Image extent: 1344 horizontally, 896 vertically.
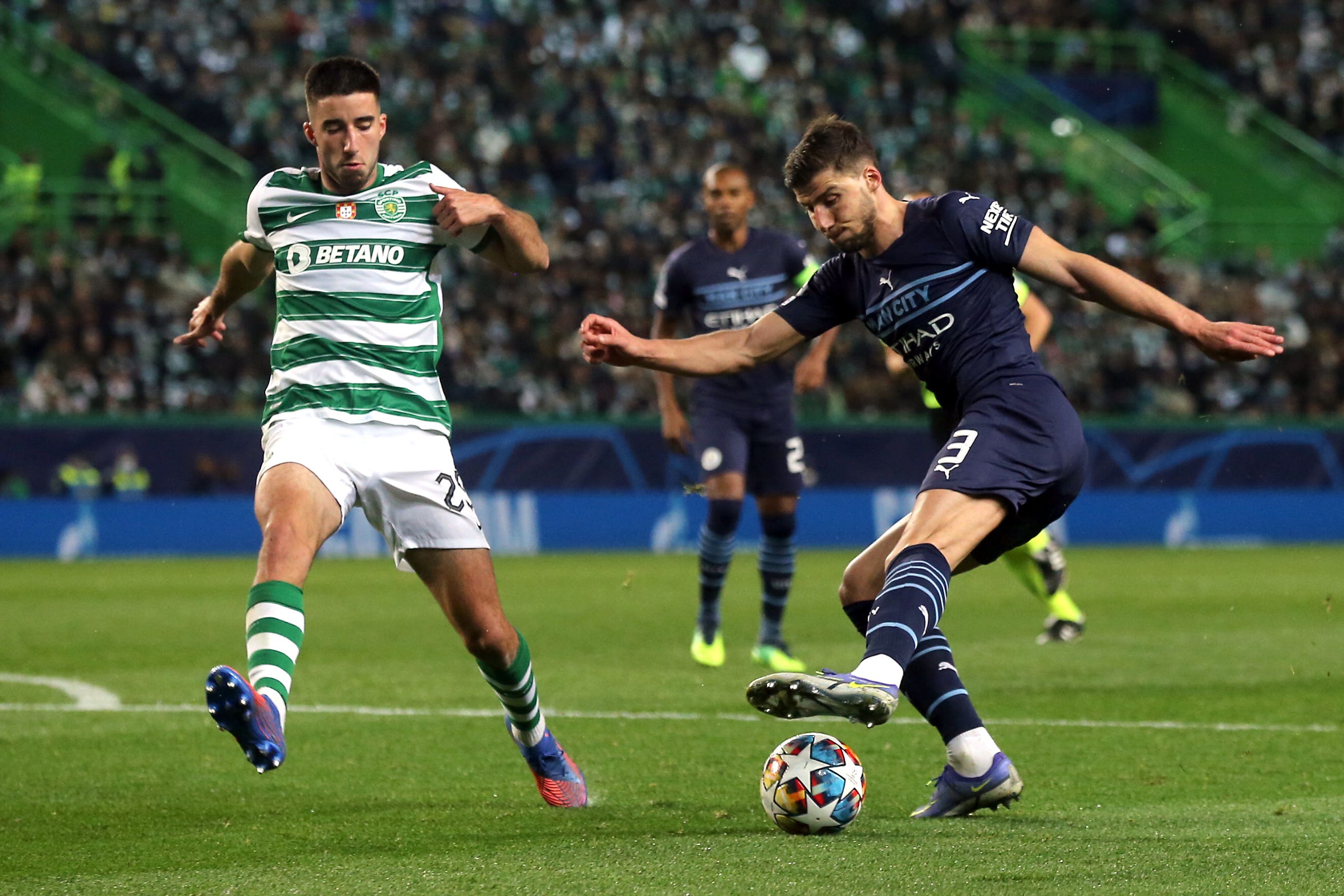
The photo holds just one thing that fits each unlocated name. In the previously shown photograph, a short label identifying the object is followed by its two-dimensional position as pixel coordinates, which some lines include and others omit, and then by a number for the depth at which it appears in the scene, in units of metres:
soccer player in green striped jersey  10.46
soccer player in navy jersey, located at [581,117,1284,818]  10.30
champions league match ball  9.92
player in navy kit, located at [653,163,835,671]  19.86
